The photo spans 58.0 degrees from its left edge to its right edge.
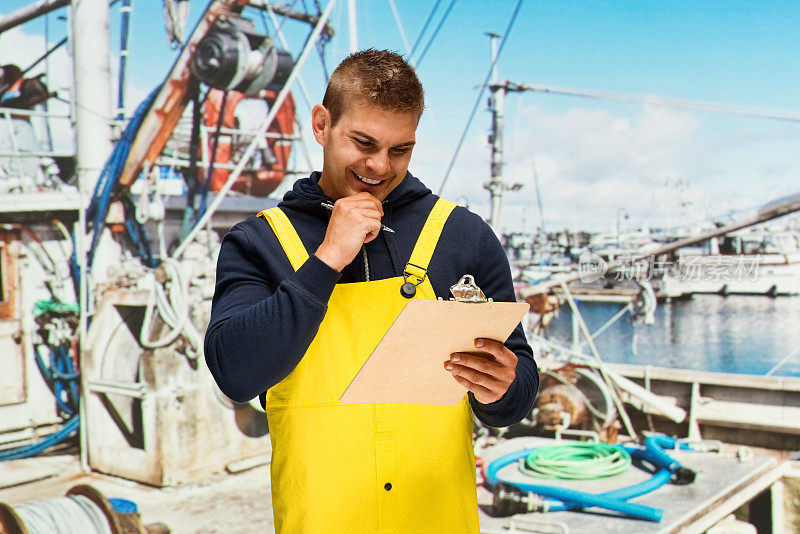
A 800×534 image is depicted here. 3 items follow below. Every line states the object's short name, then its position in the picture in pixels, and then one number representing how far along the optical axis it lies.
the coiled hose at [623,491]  2.73
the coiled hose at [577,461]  2.99
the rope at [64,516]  2.57
